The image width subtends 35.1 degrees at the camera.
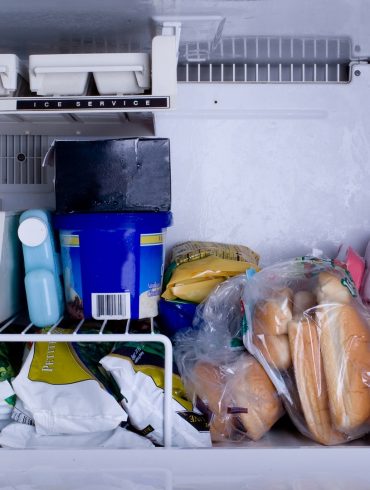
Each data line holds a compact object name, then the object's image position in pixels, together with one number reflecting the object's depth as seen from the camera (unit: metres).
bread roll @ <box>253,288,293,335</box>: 1.06
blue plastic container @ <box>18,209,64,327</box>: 1.15
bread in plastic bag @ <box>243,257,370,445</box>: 1.00
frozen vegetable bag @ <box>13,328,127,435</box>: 1.03
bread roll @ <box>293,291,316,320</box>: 1.07
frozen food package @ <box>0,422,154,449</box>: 1.03
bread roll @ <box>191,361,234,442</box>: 1.06
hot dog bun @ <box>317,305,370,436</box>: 1.00
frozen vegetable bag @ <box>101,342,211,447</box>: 1.04
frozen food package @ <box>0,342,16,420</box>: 1.09
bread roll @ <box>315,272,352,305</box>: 1.05
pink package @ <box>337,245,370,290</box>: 1.33
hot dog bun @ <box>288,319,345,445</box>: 1.02
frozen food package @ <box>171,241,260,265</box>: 1.34
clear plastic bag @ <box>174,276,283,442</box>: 1.05
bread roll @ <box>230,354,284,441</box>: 1.05
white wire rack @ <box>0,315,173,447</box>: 0.99
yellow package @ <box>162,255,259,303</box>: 1.24
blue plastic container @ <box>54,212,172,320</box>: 1.14
